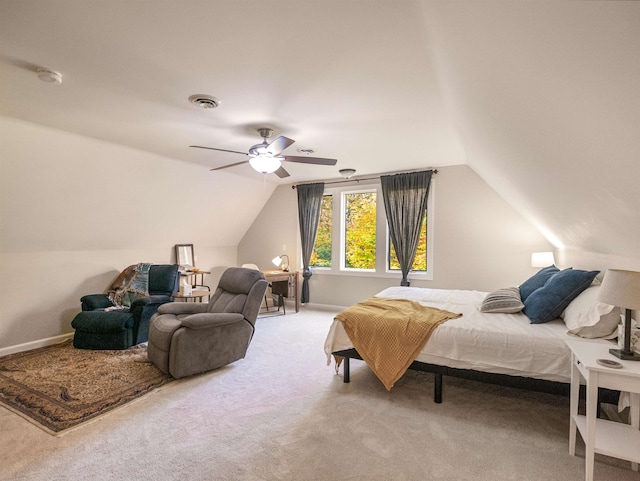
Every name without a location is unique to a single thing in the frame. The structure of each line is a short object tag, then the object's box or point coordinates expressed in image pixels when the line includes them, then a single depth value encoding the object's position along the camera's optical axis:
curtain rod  5.14
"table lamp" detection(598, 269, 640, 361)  1.71
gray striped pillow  3.01
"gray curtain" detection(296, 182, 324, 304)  6.18
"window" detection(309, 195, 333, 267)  6.24
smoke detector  2.21
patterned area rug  2.47
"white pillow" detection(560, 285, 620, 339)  2.21
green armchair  3.87
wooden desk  5.84
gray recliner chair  3.05
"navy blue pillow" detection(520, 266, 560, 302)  3.26
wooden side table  4.76
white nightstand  1.64
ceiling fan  3.00
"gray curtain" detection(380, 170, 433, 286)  5.19
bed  2.27
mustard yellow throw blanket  2.65
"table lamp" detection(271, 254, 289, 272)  6.29
